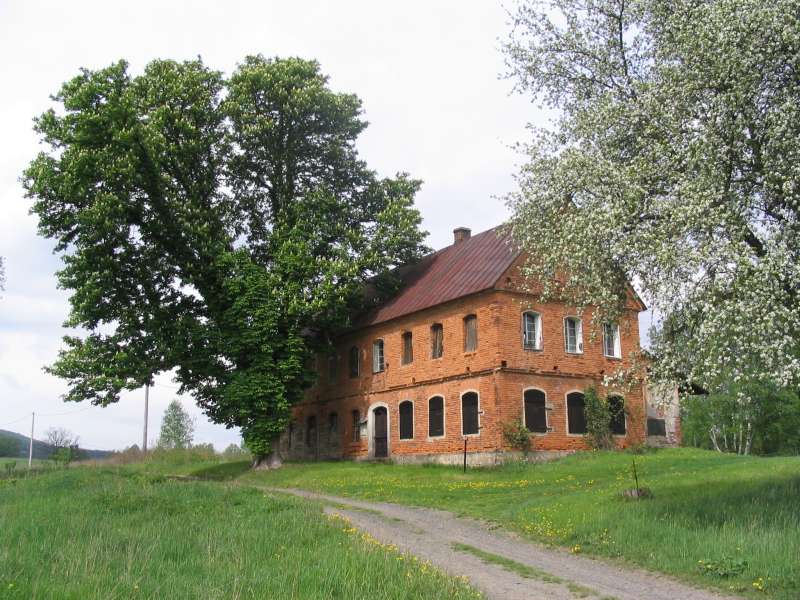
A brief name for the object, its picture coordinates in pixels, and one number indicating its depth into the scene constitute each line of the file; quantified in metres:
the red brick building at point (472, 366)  28.59
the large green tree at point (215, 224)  28.25
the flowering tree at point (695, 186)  12.12
